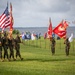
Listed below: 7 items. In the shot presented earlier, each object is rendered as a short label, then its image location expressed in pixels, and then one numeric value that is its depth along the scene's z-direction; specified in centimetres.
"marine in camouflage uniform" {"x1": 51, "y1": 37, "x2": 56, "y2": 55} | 3116
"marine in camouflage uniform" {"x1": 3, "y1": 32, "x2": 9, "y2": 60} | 2200
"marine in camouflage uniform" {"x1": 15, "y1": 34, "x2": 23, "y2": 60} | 2336
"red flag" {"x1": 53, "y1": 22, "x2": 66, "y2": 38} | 3377
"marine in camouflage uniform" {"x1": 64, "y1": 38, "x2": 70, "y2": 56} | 2955
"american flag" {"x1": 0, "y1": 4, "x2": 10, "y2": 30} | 2572
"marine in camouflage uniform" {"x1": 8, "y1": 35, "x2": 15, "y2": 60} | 2255
